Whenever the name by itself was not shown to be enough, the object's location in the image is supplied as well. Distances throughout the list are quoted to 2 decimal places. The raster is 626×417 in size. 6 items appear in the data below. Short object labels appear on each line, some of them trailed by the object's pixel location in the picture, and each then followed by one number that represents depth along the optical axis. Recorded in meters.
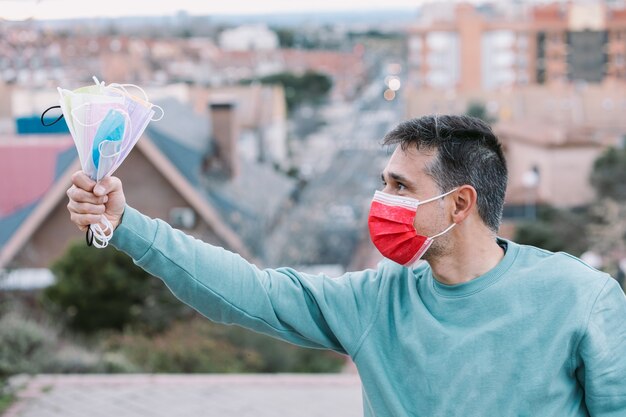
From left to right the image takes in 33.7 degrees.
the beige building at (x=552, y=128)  32.69
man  1.90
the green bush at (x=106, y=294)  12.09
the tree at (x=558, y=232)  24.31
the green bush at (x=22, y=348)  7.28
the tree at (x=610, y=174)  30.03
